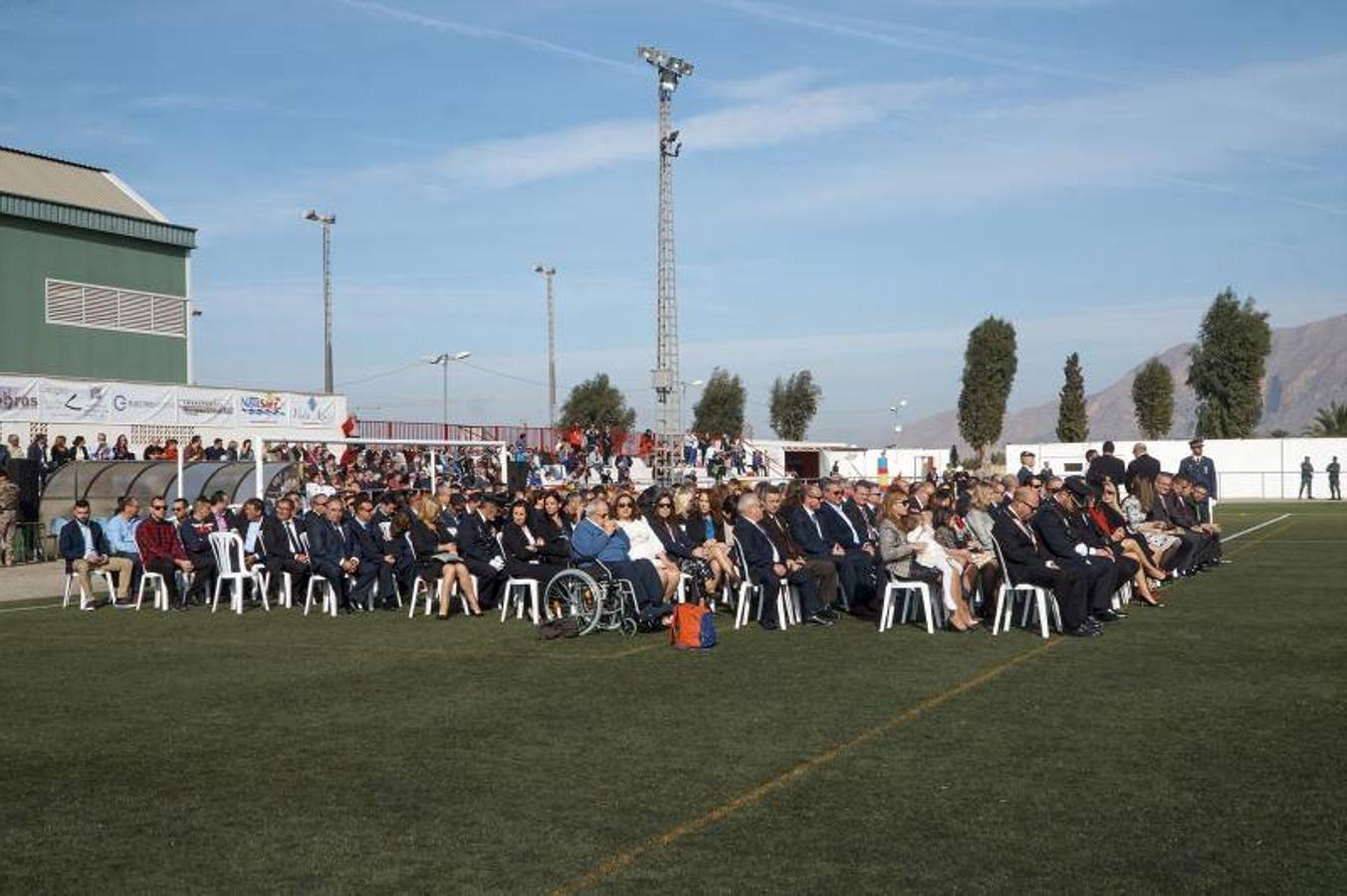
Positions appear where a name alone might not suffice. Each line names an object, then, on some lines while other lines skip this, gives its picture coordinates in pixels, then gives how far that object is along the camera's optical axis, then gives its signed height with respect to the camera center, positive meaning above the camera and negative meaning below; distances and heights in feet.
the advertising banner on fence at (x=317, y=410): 129.29 +5.41
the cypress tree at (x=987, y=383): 281.74 +16.61
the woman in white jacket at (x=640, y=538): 45.50 -2.27
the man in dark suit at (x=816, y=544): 47.11 -2.57
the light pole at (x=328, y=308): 154.20 +17.98
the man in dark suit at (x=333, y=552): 51.31 -3.06
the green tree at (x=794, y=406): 294.05 +12.70
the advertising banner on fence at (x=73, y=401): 101.30 +4.95
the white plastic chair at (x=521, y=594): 46.39 -4.38
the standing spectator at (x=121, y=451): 93.28 +1.21
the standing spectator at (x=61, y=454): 88.69 +0.98
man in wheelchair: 43.83 -2.74
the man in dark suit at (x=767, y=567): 43.55 -3.11
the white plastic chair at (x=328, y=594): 50.88 -4.61
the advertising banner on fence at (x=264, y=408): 121.90 +5.28
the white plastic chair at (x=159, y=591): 54.60 -4.76
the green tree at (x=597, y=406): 256.73 +11.17
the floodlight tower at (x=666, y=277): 130.82 +18.23
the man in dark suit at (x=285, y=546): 53.72 -2.95
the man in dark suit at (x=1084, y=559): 40.75 -2.72
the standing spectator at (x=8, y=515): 77.87 -2.53
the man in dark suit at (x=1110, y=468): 63.87 -0.11
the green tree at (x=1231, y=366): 262.47 +18.39
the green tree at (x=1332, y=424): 240.32 +7.09
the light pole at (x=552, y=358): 174.09 +13.92
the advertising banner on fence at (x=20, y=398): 97.66 +4.98
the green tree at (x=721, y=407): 275.59 +11.84
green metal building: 121.39 +17.45
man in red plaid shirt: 54.80 -3.14
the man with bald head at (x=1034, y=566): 39.88 -2.87
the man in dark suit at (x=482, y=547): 49.57 -2.80
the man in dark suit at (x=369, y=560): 51.78 -3.37
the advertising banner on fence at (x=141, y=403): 107.24 +5.11
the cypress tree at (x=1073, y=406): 266.77 +11.32
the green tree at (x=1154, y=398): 288.30 +13.79
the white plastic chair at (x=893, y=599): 41.34 -4.00
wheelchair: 42.37 -3.96
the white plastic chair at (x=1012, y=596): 39.99 -3.90
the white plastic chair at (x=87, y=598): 55.57 -5.12
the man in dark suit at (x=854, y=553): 48.67 -3.02
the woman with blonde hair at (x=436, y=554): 49.19 -3.08
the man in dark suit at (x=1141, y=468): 61.46 -0.11
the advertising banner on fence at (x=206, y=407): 114.62 +5.07
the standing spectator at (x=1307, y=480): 157.17 -1.68
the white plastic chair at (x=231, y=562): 53.16 -3.61
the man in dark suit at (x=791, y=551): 45.47 -2.70
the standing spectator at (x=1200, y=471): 68.74 -0.27
